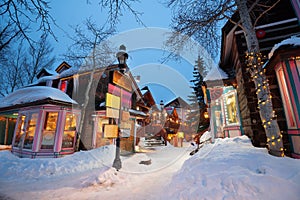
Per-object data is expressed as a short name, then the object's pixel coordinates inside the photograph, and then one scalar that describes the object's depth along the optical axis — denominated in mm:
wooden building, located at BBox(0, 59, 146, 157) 5984
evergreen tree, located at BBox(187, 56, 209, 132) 14709
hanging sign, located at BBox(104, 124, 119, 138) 5094
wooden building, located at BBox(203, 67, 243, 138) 7163
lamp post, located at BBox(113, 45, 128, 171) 5527
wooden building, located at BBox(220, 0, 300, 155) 4930
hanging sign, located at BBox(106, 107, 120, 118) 5219
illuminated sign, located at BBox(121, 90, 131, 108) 6322
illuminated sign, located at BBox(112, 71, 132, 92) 5668
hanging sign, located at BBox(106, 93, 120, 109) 5185
